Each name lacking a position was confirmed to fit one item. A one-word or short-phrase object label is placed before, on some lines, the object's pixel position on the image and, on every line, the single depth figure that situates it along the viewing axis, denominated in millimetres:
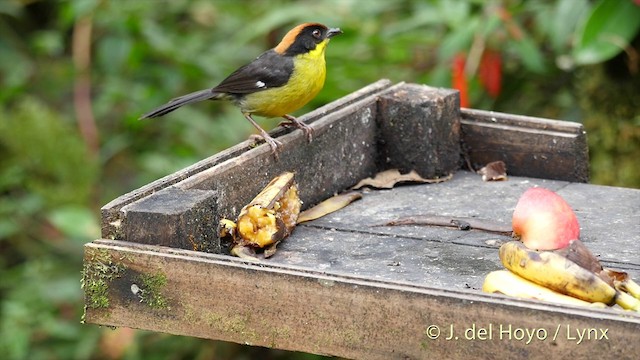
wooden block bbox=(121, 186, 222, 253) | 6043
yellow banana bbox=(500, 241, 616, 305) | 5410
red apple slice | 6293
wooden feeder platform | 5266
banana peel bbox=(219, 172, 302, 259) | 6599
